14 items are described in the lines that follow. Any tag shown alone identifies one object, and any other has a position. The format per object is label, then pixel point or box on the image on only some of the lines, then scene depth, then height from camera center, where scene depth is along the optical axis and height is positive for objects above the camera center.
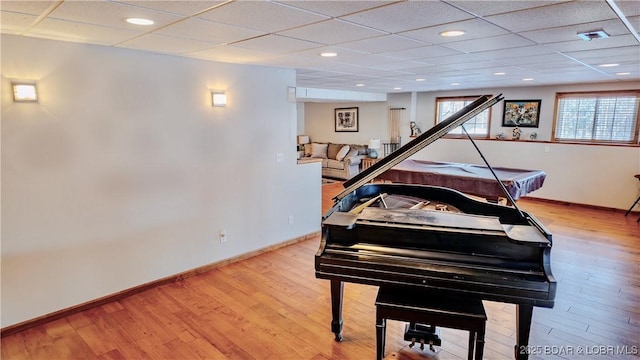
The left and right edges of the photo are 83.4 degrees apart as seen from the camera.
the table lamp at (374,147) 9.19 -0.53
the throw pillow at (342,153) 9.45 -0.70
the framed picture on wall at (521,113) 7.00 +0.28
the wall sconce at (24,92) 2.59 +0.23
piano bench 2.04 -1.06
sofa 9.16 -0.83
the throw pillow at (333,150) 9.80 -0.65
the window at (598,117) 6.09 +0.19
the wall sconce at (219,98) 3.71 +0.28
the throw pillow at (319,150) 10.18 -0.69
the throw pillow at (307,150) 10.49 -0.70
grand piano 2.00 -0.76
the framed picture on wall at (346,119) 10.01 +0.20
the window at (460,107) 7.75 +0.27
